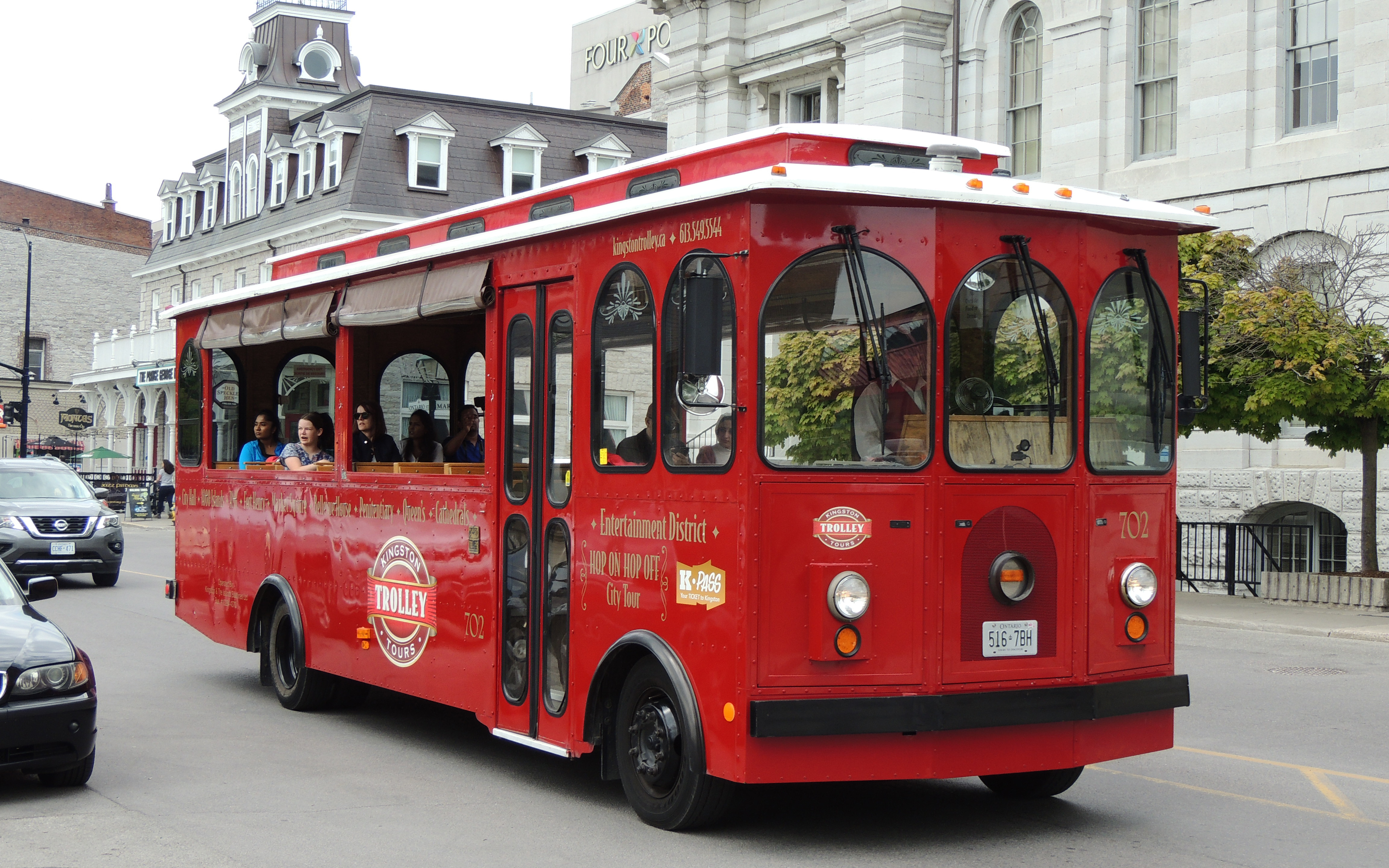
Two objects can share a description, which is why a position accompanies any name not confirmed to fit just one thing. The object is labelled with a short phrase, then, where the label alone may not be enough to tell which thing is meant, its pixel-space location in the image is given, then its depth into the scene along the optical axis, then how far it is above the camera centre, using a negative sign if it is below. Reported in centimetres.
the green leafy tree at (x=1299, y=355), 1889 +139
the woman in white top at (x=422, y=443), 1041 +4
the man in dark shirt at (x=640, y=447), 734 +3
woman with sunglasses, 1053 +5
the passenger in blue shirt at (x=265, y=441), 1212 +4
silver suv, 2064 -117
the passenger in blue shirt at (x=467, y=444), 970 +4
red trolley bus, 670 -8
